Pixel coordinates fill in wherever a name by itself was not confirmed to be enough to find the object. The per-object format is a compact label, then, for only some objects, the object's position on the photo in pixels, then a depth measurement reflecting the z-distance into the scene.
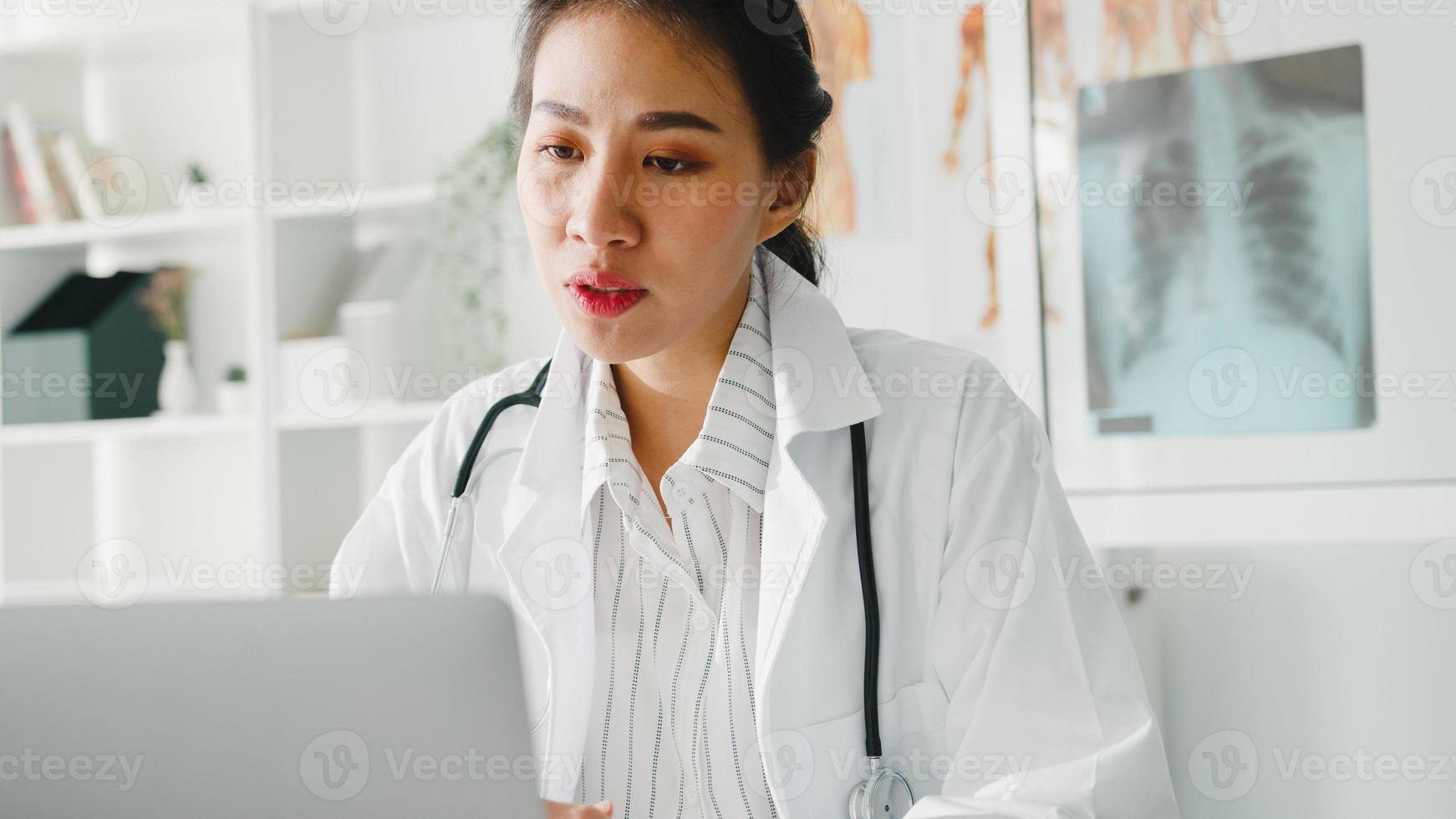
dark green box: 2.62
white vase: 2.69
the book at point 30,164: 2.70
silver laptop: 0.63
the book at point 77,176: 2.73
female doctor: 1.12
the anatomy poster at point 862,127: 2.19
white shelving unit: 2.52
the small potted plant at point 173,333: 2.69
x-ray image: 1.80
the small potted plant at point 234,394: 2.62
